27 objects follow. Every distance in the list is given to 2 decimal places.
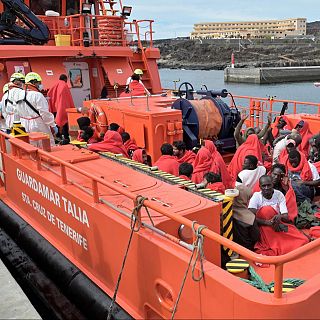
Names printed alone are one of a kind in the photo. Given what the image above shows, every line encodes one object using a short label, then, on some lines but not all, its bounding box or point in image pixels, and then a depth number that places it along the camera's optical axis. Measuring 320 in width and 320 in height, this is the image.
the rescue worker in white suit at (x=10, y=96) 6.36
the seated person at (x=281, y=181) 4.36
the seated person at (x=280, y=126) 8.20
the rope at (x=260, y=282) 2.89
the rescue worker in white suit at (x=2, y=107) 6.60
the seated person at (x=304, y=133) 7.39
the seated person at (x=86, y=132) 6.48
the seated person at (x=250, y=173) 4.70
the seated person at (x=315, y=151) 6.41
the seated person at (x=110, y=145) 5.65
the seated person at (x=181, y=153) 5.71
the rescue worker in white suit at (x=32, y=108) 6.27
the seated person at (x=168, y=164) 4.96
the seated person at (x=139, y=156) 5.85
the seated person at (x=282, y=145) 6.11
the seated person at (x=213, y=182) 4.37
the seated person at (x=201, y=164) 5.04
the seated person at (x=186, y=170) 4.88
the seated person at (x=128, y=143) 6.09
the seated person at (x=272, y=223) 3.98
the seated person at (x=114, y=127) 6.17
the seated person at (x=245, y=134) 6.35
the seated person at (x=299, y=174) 5.27
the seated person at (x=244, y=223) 3.84
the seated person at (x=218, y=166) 5.08
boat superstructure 2.38
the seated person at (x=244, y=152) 5.71
